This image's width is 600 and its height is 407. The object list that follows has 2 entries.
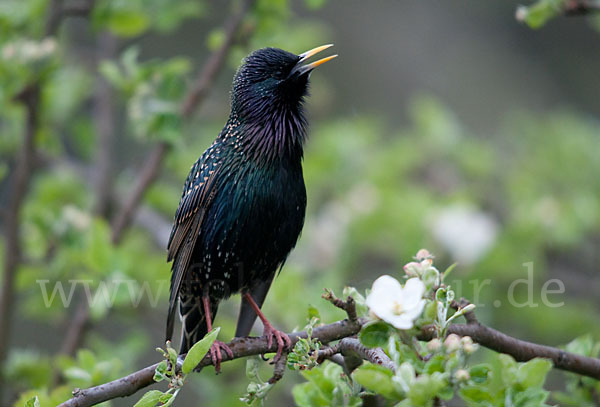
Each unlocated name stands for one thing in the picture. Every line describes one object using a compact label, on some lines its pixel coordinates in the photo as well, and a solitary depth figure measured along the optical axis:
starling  6.21
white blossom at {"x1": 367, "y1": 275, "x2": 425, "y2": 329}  3.64
